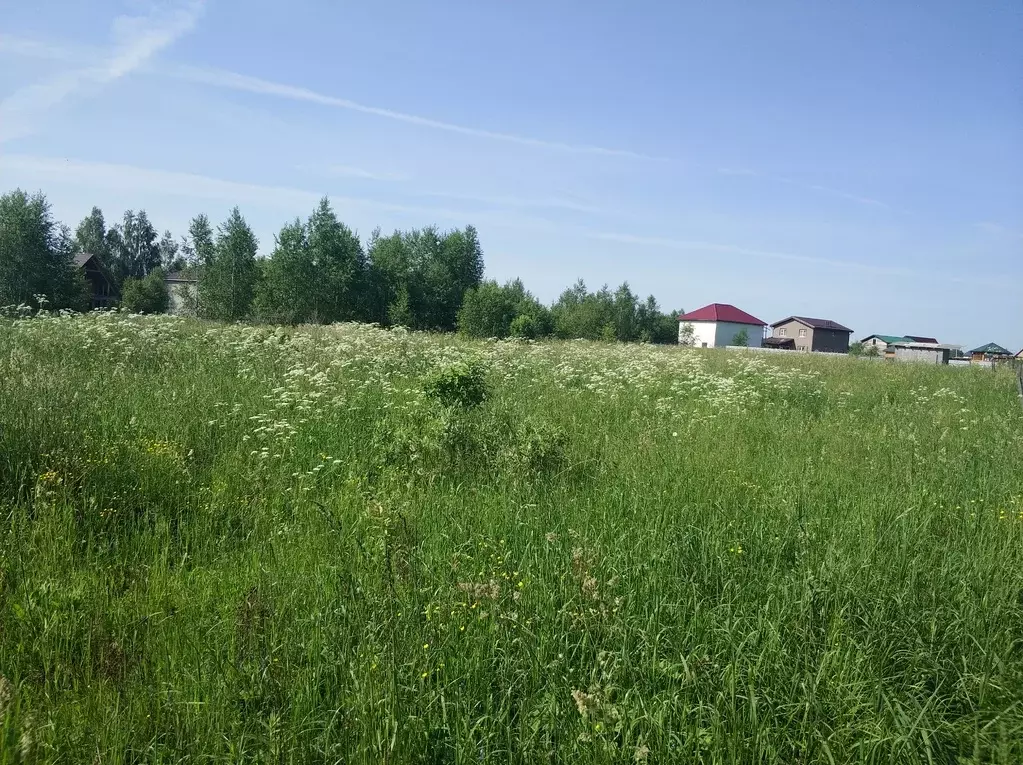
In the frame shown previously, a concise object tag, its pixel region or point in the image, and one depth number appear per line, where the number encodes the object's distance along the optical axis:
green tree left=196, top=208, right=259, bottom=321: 46.50
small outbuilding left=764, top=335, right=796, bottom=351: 94.38
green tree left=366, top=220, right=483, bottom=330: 53.59
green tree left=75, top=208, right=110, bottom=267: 75.06
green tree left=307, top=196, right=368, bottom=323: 47.84
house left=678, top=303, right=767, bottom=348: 91.47
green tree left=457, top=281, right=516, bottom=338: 46.22
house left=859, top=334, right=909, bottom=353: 103.94
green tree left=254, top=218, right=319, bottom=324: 46.81
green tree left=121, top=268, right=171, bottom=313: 50.28
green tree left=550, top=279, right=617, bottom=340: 55.00
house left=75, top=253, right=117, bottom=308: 51.75
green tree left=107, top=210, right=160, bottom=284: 78.75
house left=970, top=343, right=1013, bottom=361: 71.85
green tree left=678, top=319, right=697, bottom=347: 82.88
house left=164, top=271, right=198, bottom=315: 47.72
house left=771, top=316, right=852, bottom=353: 95.25
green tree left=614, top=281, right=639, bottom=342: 66.56
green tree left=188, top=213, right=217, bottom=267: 48.38
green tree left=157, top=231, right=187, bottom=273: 82.66
